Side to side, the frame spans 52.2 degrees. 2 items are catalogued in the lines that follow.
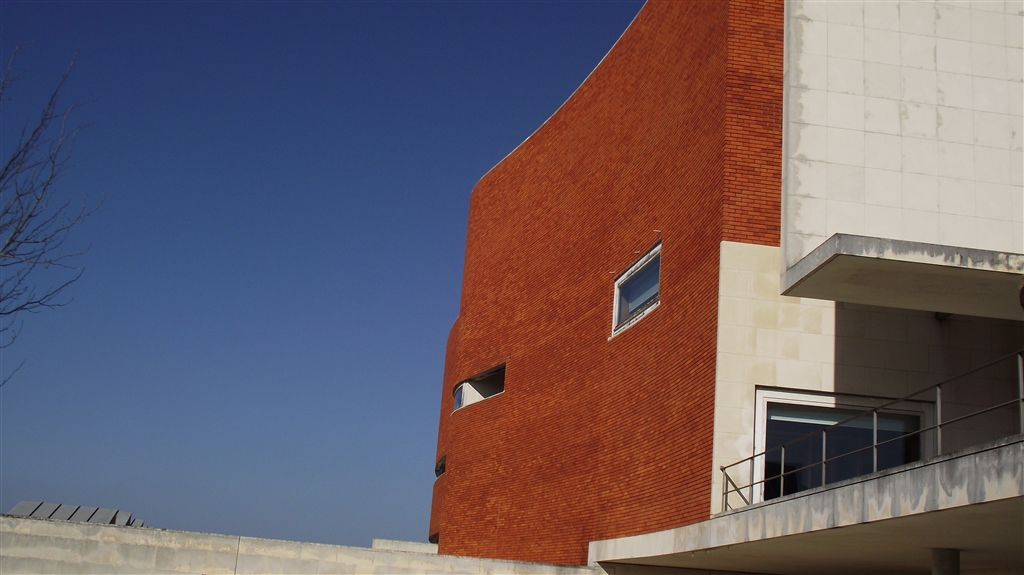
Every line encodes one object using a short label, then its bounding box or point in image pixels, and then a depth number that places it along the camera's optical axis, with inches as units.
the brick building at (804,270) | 535.8
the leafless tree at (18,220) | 308.3
